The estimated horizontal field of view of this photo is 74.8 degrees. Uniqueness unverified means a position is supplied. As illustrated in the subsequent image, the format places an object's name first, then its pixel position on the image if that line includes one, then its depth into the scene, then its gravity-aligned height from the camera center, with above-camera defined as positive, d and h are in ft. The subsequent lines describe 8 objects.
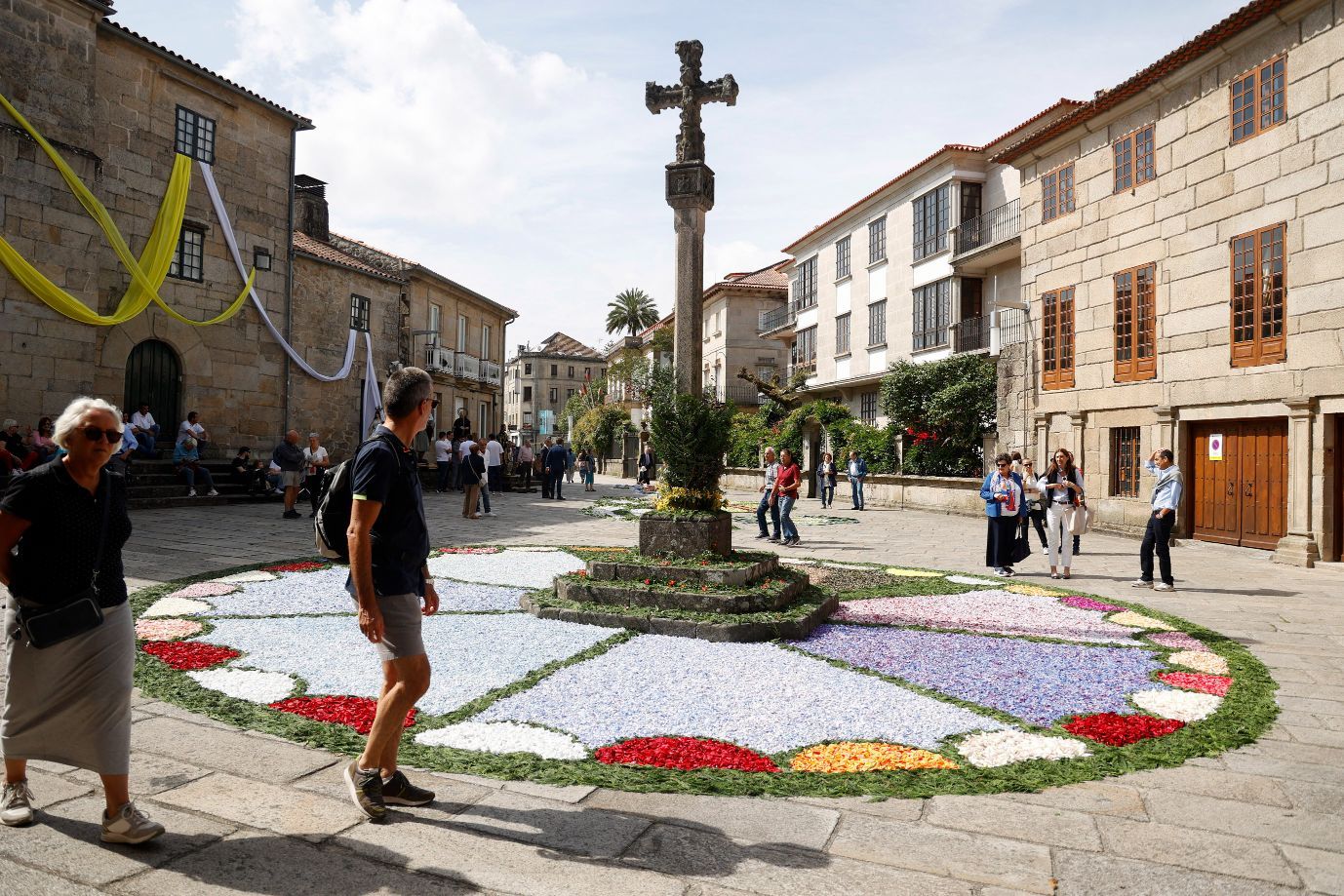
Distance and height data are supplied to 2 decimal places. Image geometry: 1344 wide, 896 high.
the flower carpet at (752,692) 14.03 -4.84
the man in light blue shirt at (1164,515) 33.01 -2.00
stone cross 29.48 +9.26
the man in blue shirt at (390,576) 11.41 -1.61
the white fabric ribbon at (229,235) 68.44 +17.34
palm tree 245.24 +40.39
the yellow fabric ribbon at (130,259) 51.47 +12.95
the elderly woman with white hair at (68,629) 10.53 -2.15
